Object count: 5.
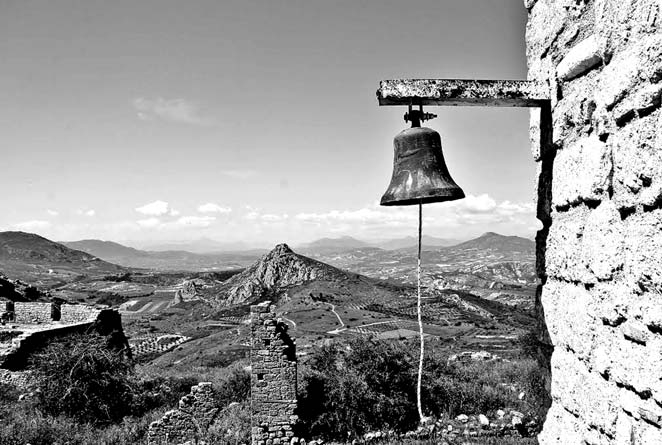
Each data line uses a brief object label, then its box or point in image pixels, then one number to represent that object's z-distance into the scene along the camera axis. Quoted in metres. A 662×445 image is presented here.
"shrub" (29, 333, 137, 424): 13.95
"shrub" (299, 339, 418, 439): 11.98
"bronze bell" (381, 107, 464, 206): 3.64
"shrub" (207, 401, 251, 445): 11.41
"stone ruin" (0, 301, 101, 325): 25.63
